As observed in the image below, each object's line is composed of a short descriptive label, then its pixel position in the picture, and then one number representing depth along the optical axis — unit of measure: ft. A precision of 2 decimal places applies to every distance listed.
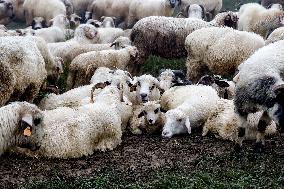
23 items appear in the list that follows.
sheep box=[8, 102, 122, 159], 25.08
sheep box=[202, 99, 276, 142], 27.43
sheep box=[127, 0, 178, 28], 56.59
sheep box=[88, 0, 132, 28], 63.57
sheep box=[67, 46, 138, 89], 36.73
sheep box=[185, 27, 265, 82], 35.76
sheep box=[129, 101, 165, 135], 29.60
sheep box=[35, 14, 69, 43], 52.65
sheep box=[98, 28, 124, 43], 48.77
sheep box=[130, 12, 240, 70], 40.68
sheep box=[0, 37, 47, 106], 28.04
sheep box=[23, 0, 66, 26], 66.54
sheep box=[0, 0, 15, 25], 66.90
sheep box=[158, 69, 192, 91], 34.58
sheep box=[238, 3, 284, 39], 48.80
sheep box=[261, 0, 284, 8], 70.97
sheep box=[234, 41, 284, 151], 23.44
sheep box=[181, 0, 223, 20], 61.72
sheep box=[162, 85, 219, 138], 28.81
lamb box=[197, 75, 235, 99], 33.69
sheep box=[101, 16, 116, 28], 56.87
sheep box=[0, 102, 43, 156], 23.45
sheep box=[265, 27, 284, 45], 38.17
